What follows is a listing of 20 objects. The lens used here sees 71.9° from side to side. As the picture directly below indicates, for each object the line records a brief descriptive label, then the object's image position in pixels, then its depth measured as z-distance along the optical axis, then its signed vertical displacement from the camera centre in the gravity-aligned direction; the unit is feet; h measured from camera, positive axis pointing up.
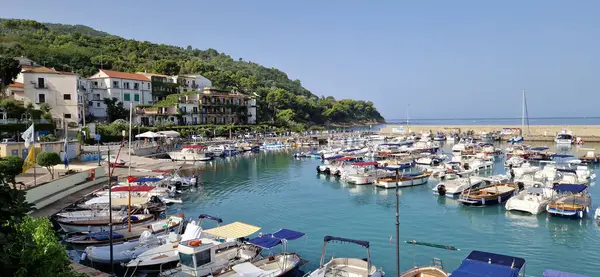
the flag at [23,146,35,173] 99.88 -9.48
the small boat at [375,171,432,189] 134.21 -19.76
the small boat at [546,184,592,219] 93.14 -19.34
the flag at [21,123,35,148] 98.37 -3.15
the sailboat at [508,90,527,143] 288.96 -12.76
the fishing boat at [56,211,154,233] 82.07 -20.38
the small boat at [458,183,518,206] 107.79 -19.71
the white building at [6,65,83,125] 199.00 +15.36
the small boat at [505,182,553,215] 97.33 -19.25
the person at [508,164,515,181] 148.98 -19.82
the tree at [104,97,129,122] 255.29 +7.69
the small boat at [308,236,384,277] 56.70 -20.59
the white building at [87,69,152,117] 256.93 +21.51
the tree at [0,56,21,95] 192.65 +24.92
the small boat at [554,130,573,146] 287.89 -12.39
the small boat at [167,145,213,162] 210.79 -16.88
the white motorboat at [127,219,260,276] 62.23 -20.04
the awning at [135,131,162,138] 214.40 -6.62
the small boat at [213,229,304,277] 57.72 -20.84
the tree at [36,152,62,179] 104.44 -9.17
